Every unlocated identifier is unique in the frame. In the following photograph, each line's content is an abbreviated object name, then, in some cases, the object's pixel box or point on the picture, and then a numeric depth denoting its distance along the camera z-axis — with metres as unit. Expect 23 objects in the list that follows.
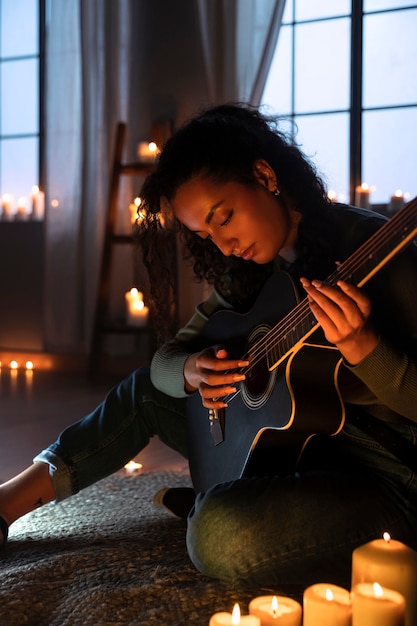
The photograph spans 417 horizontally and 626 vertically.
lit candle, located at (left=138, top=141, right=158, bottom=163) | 3.53
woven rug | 1.08
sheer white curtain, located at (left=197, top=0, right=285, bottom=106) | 3.33
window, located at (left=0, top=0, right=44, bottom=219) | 4.36
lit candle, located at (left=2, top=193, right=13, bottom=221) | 4.30
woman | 1.10
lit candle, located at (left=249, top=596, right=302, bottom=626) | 0.77
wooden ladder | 3.57
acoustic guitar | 1.01
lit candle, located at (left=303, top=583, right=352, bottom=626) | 0.77
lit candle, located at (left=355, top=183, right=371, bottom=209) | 3.28
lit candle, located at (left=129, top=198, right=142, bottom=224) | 3.59
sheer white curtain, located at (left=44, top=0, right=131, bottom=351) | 3.68
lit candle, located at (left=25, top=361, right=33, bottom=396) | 3.41
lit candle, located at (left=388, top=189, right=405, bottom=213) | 3.17
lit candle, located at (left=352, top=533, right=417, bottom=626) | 0.82
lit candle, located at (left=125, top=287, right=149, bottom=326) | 3.49
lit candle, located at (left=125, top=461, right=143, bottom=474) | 1.95
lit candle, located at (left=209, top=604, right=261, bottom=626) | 0.74
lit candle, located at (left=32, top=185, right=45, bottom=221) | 4.24
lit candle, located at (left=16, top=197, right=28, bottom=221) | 4.25
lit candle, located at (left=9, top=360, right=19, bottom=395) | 3.40
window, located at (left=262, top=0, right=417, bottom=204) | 3.33
